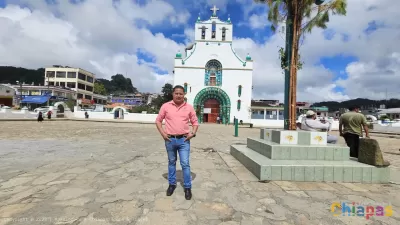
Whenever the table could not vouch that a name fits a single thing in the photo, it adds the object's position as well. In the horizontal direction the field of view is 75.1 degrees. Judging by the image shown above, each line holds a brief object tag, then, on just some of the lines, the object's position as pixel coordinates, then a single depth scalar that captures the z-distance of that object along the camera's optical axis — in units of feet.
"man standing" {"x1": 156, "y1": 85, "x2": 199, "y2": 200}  11.09
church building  118.93
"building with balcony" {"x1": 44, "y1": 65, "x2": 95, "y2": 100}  210.75
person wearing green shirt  17.75
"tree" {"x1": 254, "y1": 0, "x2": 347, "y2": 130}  19.40
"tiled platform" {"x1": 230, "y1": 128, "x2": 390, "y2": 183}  13.91
